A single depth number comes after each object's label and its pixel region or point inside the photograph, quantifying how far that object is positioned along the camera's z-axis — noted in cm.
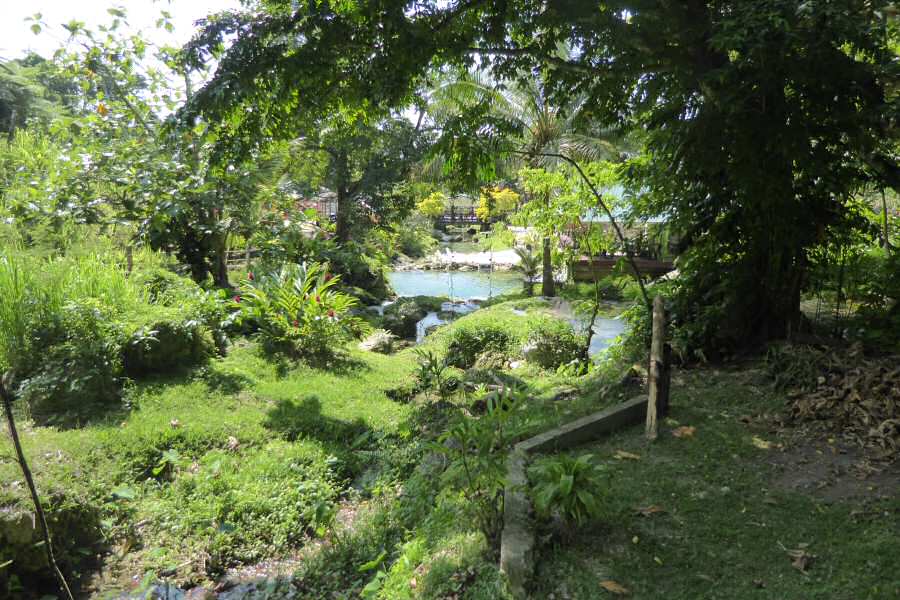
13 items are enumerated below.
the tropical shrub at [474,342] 929
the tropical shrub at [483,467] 296
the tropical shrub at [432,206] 2775
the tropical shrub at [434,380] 682
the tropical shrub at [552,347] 830
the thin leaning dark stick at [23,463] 225
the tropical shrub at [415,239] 2219
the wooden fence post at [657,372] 416
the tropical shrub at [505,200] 2583
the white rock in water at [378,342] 986
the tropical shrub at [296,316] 807
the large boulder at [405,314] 1320
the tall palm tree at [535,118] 1471
